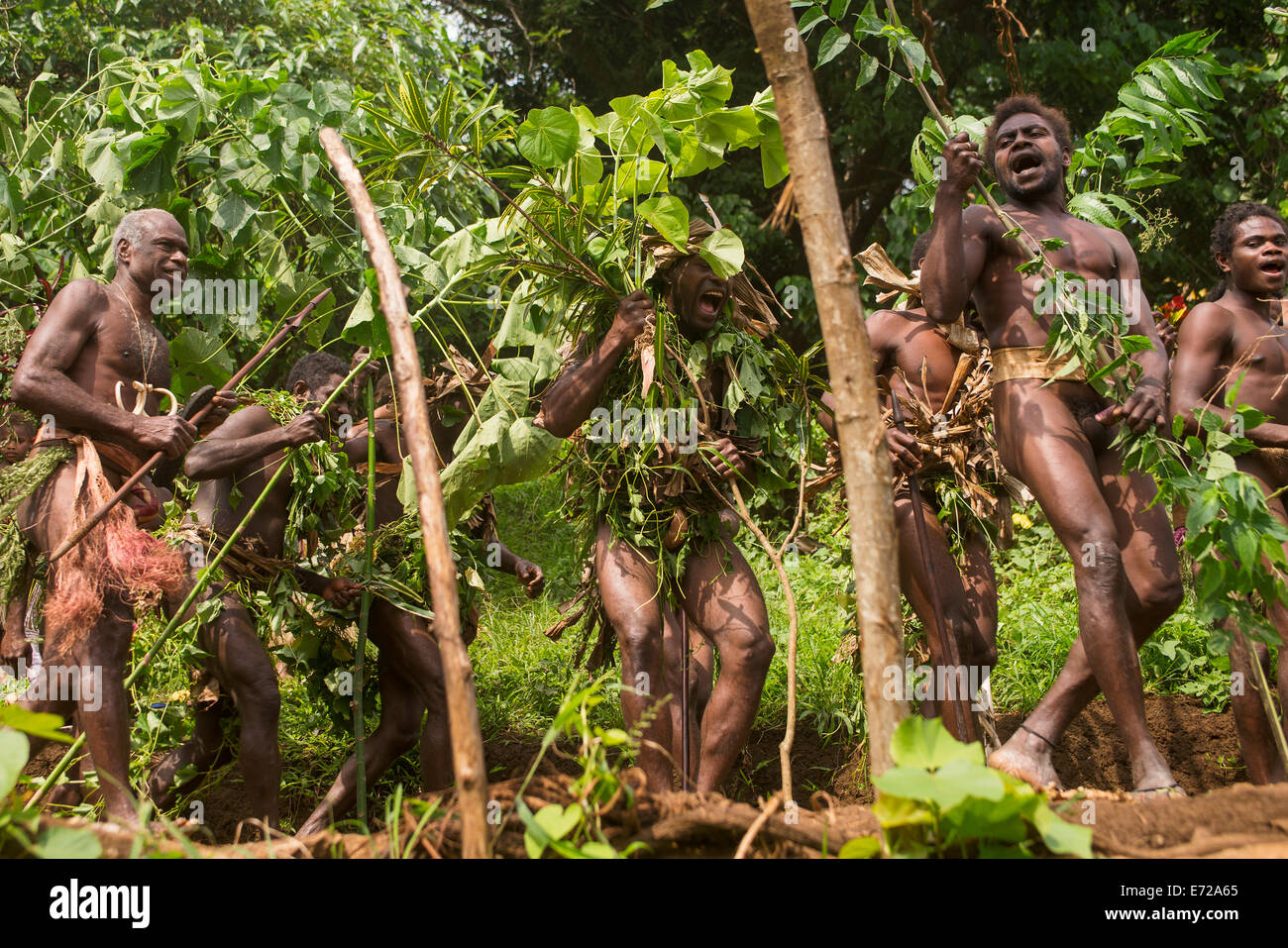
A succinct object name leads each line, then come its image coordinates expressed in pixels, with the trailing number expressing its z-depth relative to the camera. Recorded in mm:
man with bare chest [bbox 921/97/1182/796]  3504
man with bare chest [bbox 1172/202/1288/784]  4168
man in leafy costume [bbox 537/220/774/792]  3826
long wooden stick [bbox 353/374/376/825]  3883
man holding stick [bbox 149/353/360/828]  4234
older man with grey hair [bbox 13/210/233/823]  3648
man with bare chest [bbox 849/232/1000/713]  4309
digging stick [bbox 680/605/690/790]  4023
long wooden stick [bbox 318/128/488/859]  2061
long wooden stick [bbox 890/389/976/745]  4062
